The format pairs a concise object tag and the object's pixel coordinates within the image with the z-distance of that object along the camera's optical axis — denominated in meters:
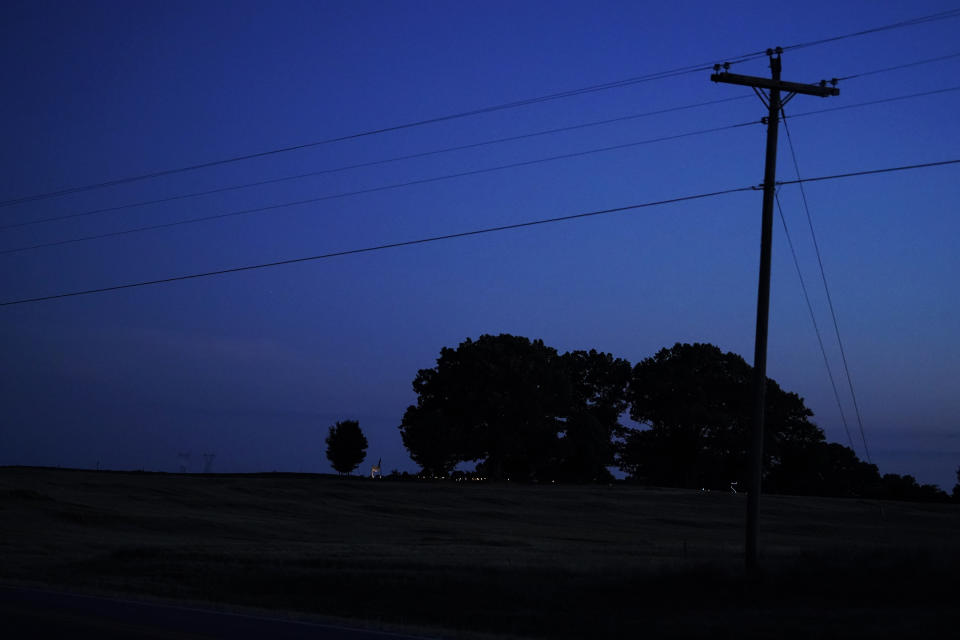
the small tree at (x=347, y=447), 109.19
